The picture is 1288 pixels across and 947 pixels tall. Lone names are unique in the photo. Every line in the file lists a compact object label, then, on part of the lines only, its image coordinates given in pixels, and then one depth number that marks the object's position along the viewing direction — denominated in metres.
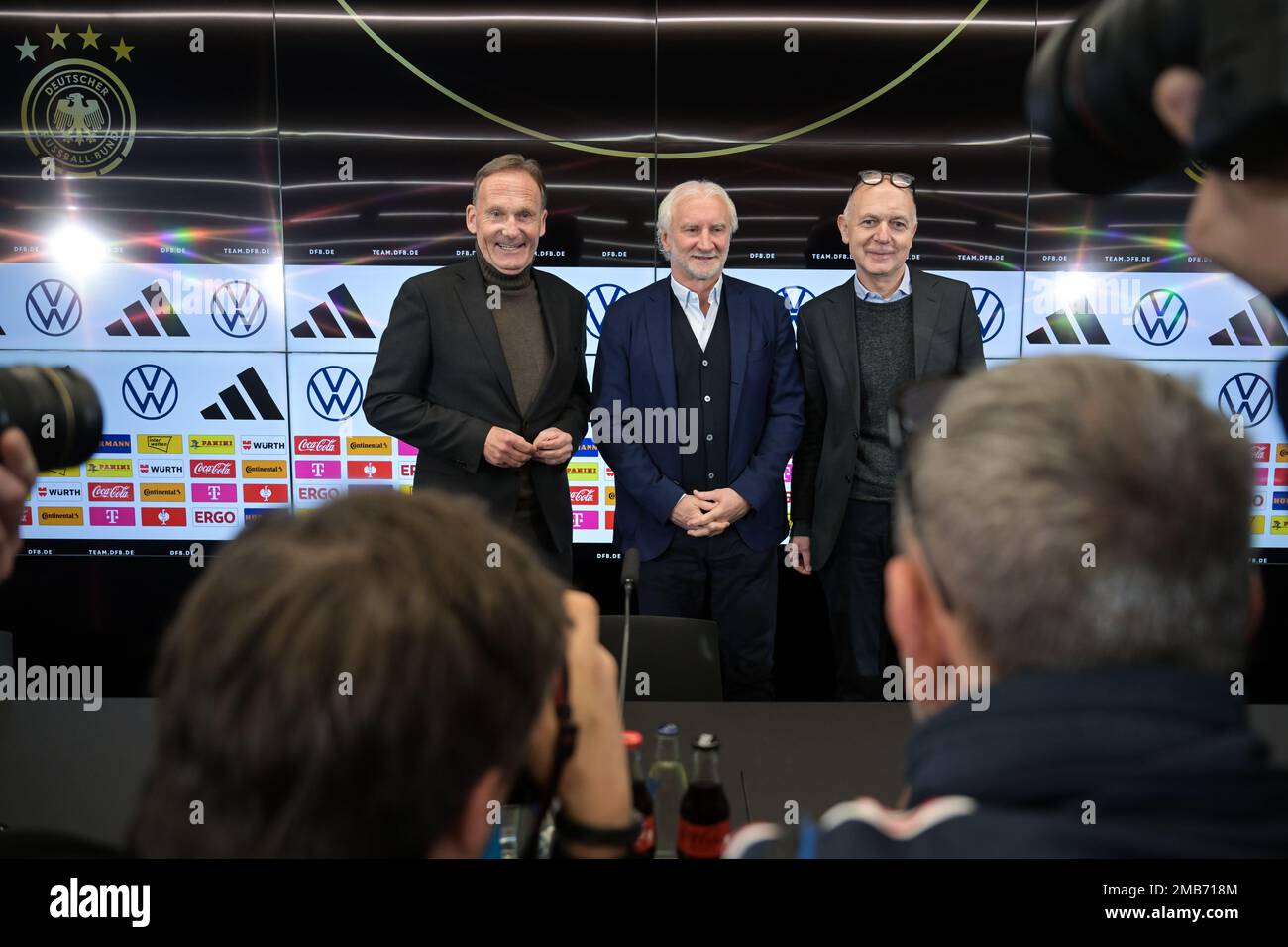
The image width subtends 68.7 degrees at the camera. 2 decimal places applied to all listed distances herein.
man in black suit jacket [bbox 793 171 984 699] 2.91
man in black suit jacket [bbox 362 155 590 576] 2.81
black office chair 2.05
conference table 1.38
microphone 1.72
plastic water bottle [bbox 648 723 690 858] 1.38
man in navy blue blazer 2.88
